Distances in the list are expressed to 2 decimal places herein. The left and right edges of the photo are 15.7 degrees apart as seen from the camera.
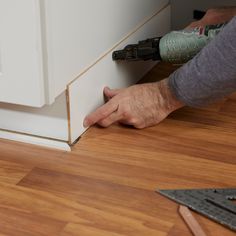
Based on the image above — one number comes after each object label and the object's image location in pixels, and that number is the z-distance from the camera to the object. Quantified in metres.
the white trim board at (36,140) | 1.64
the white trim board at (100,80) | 1.64
